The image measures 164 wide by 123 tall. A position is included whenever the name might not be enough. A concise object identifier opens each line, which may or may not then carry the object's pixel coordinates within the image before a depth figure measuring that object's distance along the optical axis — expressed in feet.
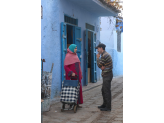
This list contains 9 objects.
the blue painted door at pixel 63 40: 29.73
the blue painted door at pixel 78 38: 33.91
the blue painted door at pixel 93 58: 41.47
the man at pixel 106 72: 21.04
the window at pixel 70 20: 31.73
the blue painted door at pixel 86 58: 38.60
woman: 21.93
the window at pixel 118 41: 59.13
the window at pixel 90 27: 39.89
